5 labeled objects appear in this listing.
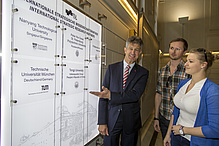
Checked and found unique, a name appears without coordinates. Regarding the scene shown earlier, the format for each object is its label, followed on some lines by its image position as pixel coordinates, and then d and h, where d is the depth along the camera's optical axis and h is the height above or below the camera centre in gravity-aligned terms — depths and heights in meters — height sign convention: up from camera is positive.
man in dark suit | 1.56 -0.34
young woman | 1.17 -0.29
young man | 1.89 -0.12
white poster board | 0.85 +0.00
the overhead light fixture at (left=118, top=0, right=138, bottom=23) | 2.59 +1.27
